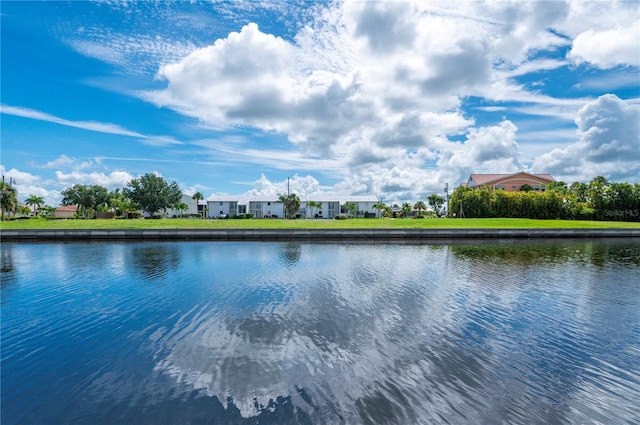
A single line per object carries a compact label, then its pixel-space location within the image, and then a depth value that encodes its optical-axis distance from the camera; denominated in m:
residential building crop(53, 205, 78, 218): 87.12
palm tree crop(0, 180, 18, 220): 55.00
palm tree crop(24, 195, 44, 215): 81.38
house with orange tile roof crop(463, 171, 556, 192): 76.75
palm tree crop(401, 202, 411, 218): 78.95
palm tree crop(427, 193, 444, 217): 80.44
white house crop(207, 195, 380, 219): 75.56
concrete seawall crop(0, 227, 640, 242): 32.66
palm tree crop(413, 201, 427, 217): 81.59
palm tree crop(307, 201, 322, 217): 73.43
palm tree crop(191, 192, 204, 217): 87.68
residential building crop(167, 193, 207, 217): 80.25
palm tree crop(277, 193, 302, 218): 66.88
